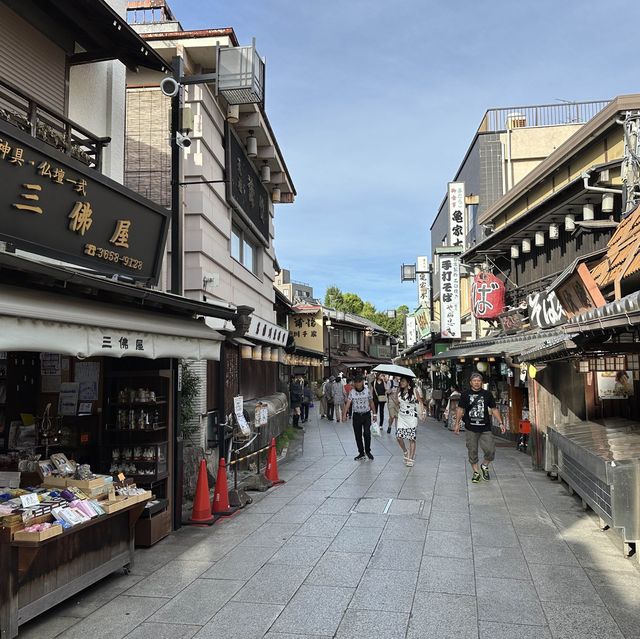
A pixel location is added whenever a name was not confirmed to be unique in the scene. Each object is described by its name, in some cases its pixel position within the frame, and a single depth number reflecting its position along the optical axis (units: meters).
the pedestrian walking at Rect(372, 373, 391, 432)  22.83
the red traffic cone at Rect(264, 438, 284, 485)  11.55
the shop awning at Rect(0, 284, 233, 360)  4.74
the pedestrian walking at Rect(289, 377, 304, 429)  23.65
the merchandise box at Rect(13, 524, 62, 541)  4.97
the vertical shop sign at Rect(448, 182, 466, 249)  28.06
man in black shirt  11.22
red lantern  20.95
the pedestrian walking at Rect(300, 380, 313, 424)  25.60
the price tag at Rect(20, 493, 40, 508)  5.41
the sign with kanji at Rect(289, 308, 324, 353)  37.88
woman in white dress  13.17
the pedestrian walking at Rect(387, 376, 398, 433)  19.30
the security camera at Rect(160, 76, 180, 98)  8.47
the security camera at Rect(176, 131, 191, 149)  8.88
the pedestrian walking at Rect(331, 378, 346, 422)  26.83
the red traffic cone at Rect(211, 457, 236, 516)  8.98
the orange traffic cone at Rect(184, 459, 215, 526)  8.47
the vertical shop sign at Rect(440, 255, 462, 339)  26.56
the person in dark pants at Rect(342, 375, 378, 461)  13.91
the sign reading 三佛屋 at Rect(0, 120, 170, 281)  5.99
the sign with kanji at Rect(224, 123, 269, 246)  15.21
